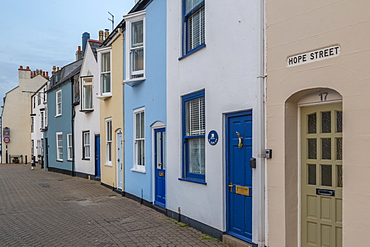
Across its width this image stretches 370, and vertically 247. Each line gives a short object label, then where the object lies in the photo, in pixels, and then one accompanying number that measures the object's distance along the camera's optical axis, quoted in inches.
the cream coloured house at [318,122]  180.9
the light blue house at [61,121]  885.8
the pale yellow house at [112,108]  544.4
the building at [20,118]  1460.4
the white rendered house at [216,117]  247.4
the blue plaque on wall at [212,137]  293.1
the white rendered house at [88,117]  727.1
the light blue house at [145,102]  408.8
